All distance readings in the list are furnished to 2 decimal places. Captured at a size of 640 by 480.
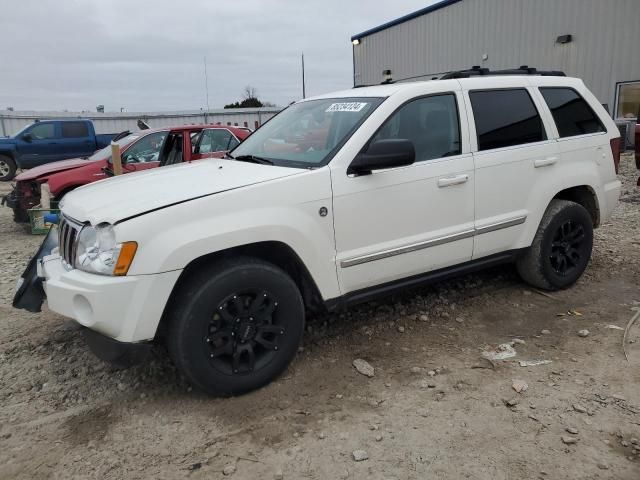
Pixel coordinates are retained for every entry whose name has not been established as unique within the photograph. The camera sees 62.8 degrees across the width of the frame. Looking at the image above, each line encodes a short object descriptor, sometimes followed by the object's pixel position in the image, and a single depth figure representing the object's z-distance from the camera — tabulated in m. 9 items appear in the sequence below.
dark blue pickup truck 14.85
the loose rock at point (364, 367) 3.30
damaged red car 7.91
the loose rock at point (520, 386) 3.03
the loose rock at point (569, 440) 2.55
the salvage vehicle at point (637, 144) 7.73
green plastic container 7.61
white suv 2.73
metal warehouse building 13.37
